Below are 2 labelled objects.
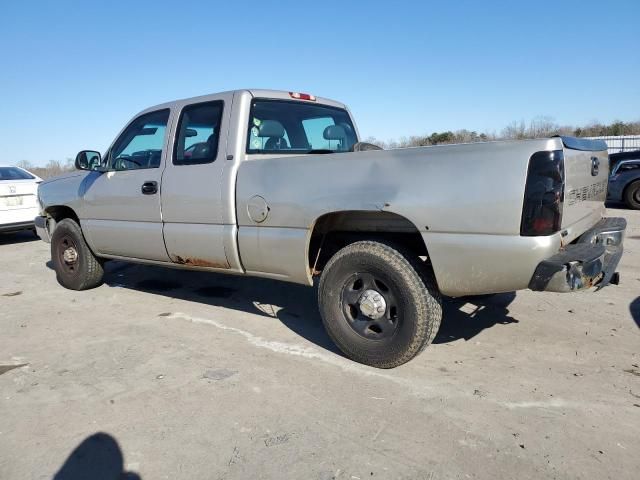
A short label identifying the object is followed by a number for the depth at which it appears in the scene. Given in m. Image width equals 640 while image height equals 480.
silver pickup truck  2.76
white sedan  8.91
